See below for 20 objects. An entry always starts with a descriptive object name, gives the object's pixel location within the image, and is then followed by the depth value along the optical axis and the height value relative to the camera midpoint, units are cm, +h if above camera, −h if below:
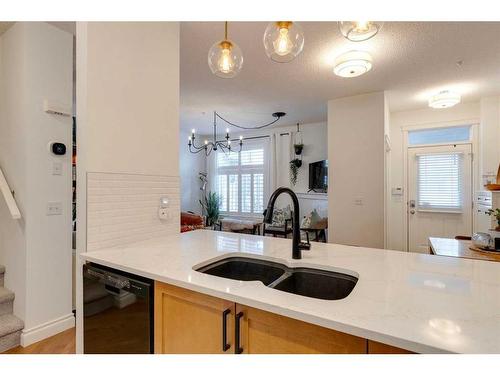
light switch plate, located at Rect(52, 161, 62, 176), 221 +16
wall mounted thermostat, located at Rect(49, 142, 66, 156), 218 +33
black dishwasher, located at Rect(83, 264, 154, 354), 113 -58
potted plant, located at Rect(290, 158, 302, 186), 567 +44
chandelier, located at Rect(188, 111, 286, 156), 491 +136
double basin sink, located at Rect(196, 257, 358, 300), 114 -42
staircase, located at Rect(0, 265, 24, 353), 196 -103
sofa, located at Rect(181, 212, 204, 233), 465 -59
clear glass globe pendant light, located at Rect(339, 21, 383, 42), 122 +76
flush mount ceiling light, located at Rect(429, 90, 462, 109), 353 +120
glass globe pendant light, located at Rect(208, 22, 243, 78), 145 +72
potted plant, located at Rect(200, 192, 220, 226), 631 -50
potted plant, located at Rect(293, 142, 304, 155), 564 +86
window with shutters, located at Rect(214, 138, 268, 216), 625 +23
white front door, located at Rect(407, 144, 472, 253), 424 -7
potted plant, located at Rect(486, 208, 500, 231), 226 -21
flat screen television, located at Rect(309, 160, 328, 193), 530 +25
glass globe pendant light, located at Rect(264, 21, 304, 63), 125 +72
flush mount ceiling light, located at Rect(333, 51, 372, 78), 255 +122
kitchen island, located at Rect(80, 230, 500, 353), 65 -35
